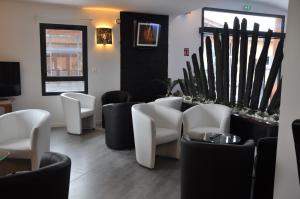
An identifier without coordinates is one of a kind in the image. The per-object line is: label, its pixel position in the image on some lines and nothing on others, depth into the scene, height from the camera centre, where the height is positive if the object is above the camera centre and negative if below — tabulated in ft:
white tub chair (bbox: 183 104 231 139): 15.55 -3.27
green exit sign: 28.35 +5.39
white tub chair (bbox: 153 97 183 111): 18.54 -2.63
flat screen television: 20.18 -1.46
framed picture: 23.41 +2.13
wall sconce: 22.86 +1.95
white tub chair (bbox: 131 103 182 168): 13.76 -3.63
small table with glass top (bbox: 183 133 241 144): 12.00 -3.28
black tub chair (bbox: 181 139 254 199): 9.12 -3.44
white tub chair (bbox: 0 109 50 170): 12.29 -3.46
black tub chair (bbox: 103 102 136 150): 16.51 -3.76
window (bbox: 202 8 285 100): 26.94 +4.21
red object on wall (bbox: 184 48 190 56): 26.19 +0.87
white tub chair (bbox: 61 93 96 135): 20.15 -3.70
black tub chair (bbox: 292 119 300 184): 6.13 -1.50
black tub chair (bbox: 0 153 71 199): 6.11 -2.75
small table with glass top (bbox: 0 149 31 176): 13.01 -4.85
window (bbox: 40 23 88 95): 22.00 +0.07
